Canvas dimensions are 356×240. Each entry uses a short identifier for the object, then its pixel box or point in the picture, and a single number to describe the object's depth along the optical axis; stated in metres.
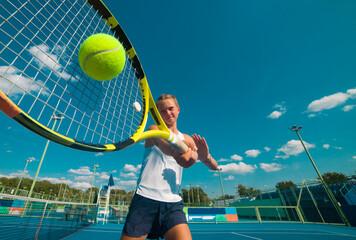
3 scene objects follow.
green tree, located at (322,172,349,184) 47.09
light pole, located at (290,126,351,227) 11.27
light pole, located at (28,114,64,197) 14.66
